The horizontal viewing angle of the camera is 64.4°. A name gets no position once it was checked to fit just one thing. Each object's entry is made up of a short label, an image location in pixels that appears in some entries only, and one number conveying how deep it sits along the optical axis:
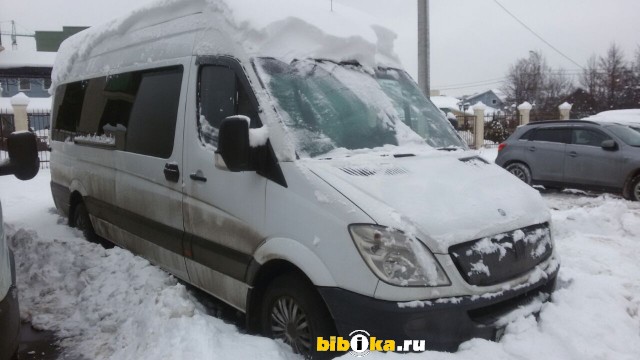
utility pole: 10.98
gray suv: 9.94
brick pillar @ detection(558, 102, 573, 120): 25.64
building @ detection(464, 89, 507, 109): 82.94
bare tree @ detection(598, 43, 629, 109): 47.88
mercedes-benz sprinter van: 2.65
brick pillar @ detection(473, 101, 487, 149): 24.00
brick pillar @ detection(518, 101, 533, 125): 25.55
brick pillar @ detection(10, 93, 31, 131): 16.52
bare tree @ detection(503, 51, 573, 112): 61.81
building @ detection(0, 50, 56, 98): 38.66
